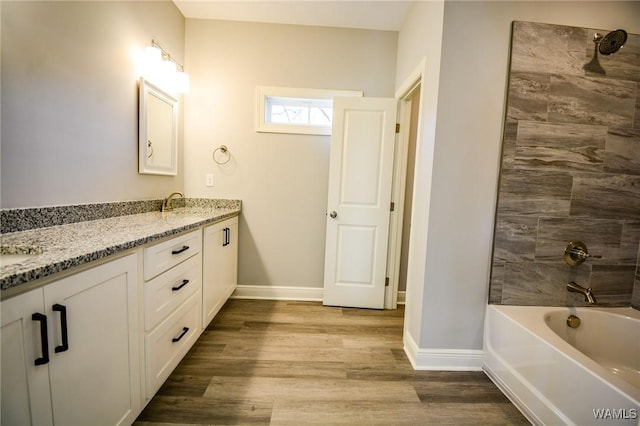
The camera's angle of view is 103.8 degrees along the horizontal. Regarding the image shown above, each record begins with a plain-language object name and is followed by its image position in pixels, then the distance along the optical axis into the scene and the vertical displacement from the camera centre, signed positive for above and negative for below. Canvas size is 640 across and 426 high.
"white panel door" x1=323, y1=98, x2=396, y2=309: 2.31 -0.09
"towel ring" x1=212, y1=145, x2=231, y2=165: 2.45 +0.32
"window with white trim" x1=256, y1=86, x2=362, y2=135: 2.43 +0.79
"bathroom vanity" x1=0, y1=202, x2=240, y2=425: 0.67 -0.48
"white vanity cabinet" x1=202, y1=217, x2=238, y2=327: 1.77 -0.64
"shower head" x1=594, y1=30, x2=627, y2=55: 1.42 +0.93
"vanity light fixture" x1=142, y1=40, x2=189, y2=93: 1.88 +0.90
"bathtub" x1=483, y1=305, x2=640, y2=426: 1.02 -0.82
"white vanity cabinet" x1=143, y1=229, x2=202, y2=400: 1.17 -0.64
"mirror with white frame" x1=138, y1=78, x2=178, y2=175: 1.86 +0.42
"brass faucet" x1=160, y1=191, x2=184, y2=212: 2.09 -0.18
